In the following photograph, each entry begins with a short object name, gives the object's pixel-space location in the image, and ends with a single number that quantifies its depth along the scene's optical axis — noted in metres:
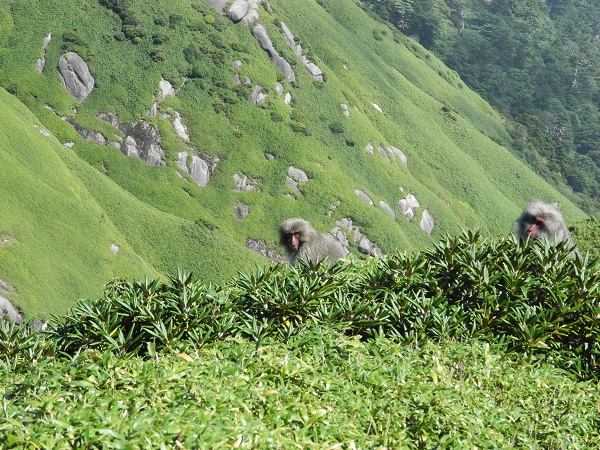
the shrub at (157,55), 130.00
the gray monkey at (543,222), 17.62
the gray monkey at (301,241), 19.02
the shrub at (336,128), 136.98
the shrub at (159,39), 132.88
